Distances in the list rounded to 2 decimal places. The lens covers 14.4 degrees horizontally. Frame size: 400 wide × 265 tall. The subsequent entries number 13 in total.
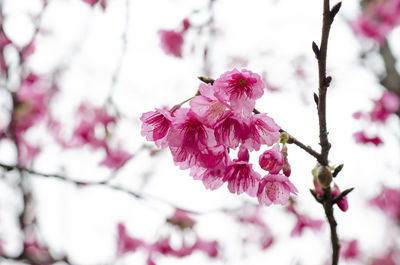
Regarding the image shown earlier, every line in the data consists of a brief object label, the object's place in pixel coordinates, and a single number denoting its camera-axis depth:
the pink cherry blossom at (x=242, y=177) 0.68
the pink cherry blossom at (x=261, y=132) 0.67
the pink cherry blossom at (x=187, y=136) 0.67
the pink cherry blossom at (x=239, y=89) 0.67
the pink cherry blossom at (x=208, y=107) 0.67
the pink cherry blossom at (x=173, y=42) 1.20
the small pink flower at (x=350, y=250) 3.02
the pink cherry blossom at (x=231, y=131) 0.66
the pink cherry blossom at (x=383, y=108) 1.13
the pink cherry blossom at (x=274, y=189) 0.68
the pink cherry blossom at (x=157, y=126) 0.69
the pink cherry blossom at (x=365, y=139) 1.09
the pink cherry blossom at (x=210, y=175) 0.68
